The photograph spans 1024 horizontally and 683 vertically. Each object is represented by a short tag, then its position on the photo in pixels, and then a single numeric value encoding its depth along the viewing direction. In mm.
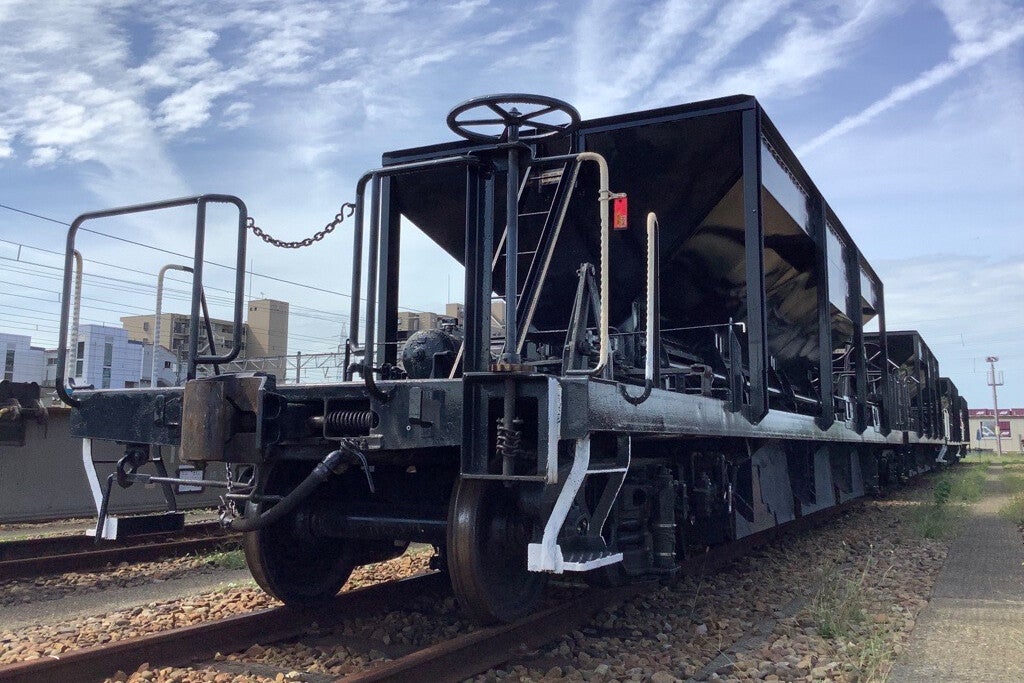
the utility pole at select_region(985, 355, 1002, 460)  59834
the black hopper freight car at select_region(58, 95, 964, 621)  3537
